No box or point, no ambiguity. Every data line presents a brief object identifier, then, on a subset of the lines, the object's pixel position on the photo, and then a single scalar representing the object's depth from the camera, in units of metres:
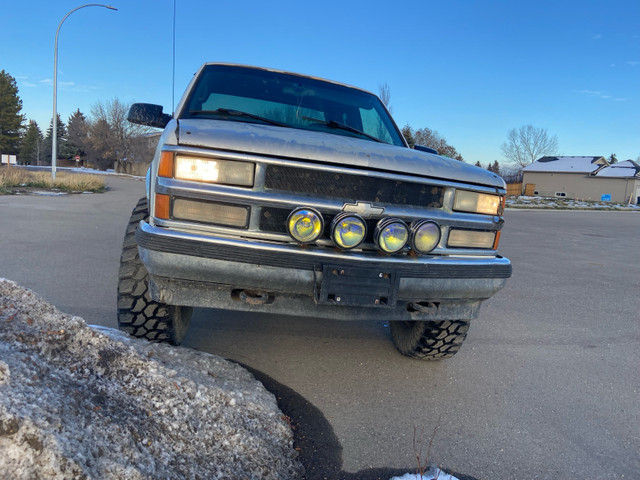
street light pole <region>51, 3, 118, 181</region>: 19.13
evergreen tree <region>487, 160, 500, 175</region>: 68.00
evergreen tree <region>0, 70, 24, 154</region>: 58.81
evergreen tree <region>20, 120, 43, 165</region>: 65.11
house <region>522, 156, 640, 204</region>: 49.38
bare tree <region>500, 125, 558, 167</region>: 65.88
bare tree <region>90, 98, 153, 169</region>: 55.44
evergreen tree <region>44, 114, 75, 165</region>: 73.88
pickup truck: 2.23
